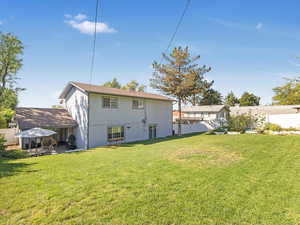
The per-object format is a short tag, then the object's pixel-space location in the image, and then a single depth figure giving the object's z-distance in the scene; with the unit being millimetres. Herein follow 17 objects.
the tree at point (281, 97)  42144
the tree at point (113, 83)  48553
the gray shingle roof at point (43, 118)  13241
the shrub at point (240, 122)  20156
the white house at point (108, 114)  14570
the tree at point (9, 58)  20625
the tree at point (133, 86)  48347
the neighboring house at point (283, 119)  18216
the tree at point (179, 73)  20781
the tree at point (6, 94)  22016
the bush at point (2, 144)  11806
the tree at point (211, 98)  50384
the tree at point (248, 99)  55156
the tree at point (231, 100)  56812
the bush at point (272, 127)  17938
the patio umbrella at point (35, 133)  11160
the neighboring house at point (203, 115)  26262
